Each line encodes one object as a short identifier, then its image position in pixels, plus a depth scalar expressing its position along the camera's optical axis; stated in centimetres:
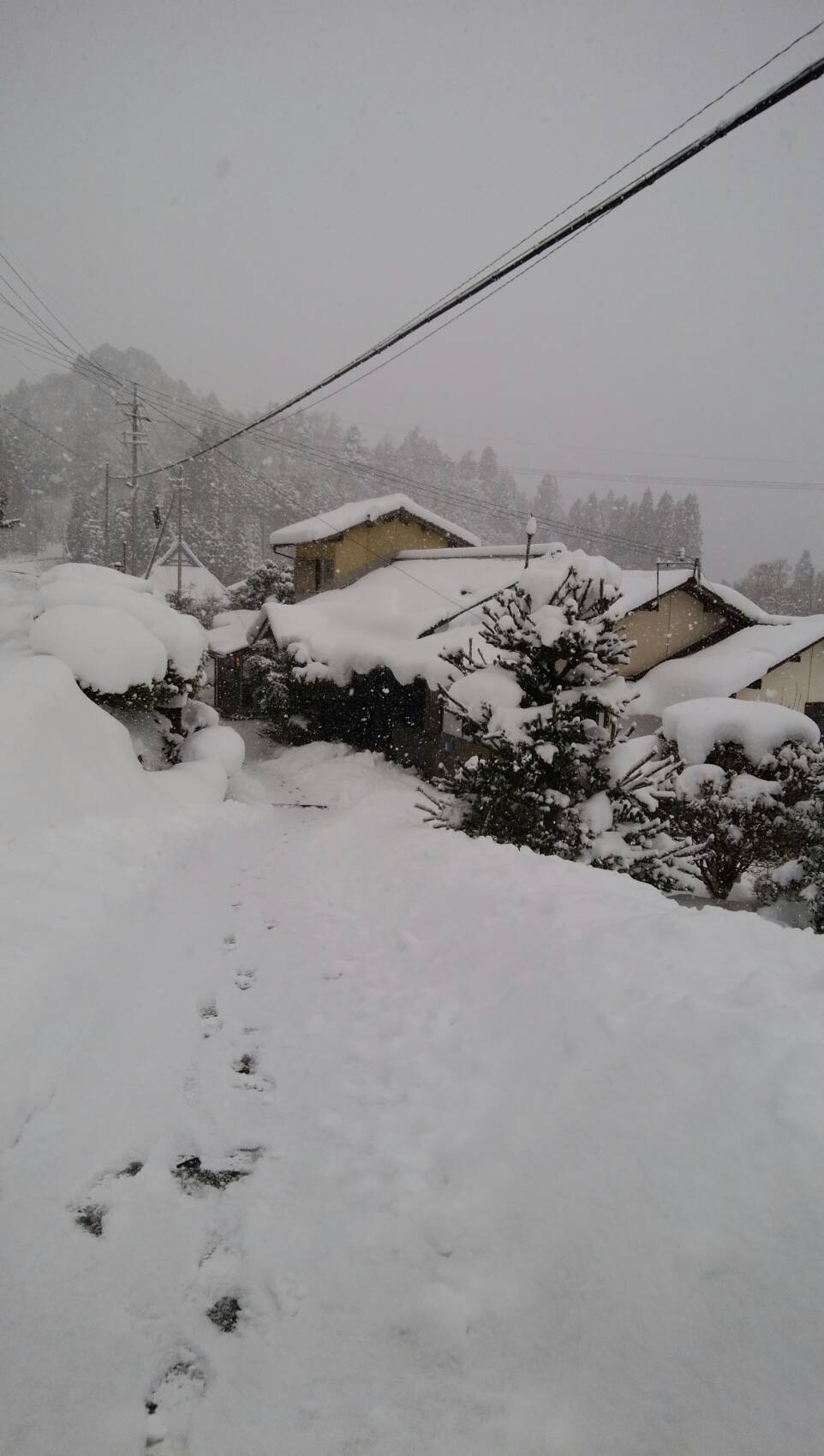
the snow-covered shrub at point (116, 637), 919
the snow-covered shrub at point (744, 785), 970
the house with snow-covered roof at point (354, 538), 2302
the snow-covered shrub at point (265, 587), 2956
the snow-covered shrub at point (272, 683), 2002
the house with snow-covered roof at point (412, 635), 1714
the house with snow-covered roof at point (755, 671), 1753
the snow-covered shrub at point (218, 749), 1237
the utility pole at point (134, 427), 2654
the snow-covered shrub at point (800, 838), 857
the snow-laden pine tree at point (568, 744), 775
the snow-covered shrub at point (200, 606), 3316
